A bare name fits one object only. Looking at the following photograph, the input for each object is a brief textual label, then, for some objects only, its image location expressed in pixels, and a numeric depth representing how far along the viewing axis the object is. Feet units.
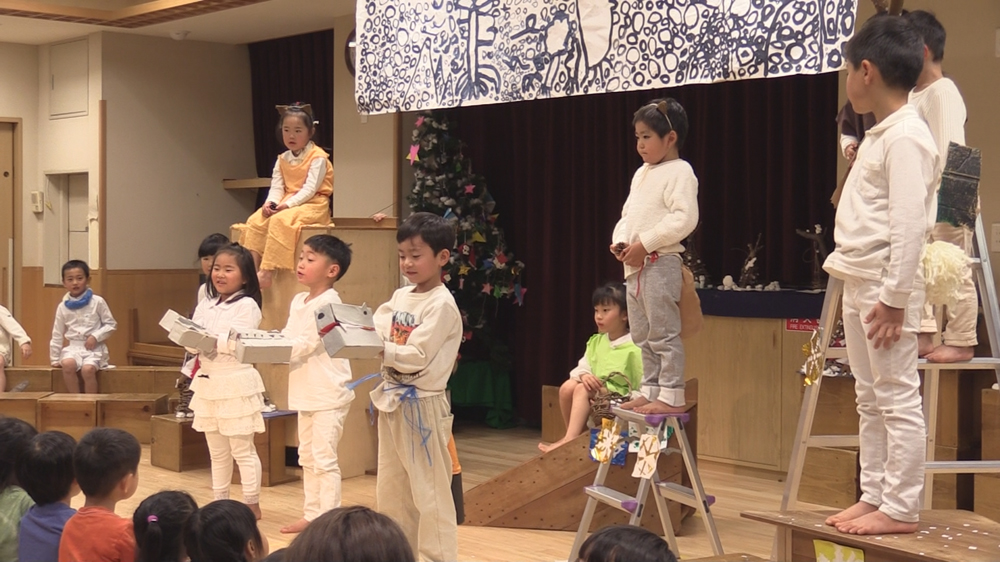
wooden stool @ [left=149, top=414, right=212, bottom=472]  20.17
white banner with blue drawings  12.87
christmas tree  23.22
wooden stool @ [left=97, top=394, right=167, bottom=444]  22.33
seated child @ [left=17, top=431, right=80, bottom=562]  9.48
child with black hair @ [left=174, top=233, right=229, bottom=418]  18.89
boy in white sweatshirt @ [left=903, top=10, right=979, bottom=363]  10.94
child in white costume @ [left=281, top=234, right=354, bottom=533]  15.20
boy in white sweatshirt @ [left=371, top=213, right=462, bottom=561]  12.34
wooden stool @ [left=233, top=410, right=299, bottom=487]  19.15
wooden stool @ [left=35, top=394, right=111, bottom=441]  22.12
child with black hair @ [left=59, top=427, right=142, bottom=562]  9.15
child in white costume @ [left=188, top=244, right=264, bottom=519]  15.93
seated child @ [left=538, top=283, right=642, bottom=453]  16.70
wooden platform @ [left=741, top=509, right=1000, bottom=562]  8.68
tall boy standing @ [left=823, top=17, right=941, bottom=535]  8.93
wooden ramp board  15.60
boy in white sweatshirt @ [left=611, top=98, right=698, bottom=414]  12.49
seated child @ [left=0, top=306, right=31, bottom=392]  23.94
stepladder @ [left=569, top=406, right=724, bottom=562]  12.28
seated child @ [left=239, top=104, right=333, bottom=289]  19.26
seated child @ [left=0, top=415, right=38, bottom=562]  10.00
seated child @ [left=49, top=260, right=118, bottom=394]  24.91
